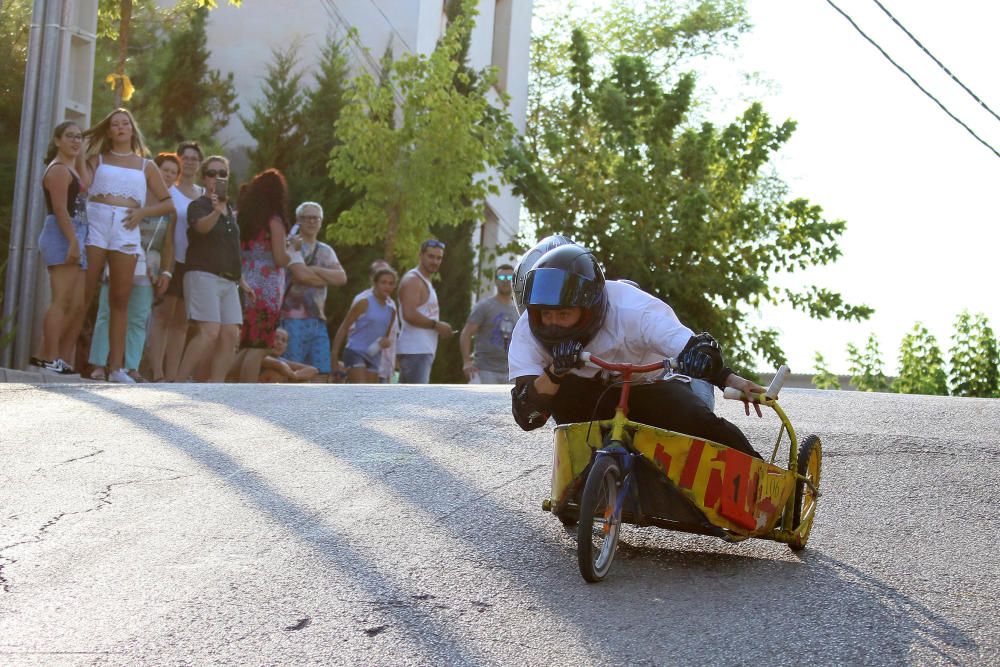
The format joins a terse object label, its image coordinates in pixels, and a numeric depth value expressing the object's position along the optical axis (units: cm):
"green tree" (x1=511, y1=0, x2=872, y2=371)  3183
